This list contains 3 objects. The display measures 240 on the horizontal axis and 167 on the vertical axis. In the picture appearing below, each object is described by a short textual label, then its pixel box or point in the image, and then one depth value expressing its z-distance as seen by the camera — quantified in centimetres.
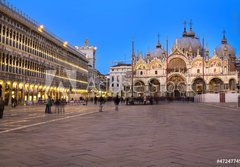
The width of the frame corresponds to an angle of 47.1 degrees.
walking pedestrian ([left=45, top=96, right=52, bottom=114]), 2128
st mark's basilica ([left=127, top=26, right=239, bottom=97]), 8794
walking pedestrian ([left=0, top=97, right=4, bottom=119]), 1609
